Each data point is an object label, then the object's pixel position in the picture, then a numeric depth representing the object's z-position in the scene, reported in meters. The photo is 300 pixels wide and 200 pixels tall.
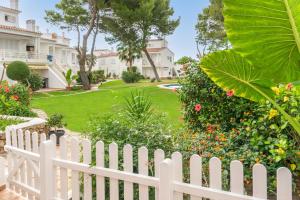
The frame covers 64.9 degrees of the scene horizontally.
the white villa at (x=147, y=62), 42.83
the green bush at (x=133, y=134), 2.93
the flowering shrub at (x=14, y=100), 7.25
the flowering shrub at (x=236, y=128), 2.81
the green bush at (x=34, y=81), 18.03
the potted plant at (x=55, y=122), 6.34
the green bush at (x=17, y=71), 17.79
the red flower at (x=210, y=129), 3.78
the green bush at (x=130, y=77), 27.87
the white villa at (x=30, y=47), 22.93
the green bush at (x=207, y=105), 4.13
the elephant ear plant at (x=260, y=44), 1.65
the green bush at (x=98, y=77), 28.25
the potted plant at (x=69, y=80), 21.02
